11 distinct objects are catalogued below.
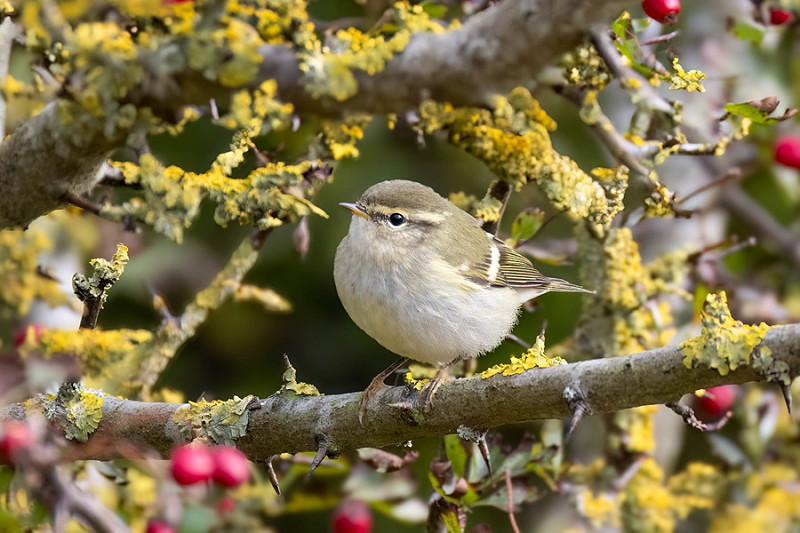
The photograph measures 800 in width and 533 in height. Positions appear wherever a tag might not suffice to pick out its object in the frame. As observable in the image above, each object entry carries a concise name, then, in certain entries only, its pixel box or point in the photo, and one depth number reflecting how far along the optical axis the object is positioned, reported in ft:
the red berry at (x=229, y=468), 15.34
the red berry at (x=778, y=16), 23.98
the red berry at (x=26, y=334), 22.91
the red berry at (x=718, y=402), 28.19
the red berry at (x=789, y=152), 29.12
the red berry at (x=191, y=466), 14.85
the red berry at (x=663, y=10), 18.16
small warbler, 23.36
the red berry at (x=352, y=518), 23.76
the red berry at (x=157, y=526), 15.14
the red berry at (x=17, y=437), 10.96
